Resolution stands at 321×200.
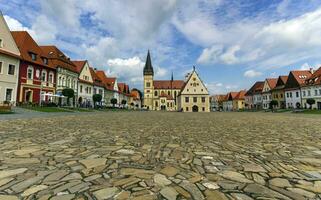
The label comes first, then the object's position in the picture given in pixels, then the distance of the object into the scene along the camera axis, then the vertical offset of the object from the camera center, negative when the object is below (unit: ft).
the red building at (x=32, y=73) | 110.83 +21.46
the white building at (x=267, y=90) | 263.29 +26.62
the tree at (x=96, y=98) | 158.20 +9.94
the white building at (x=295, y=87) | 204.03 +24.42
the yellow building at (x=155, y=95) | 374.63 +31.06
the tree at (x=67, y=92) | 119.37 +10.73
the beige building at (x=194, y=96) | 234.17 +17.03
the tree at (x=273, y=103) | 196.92 +8.18
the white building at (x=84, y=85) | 169.99 +21.96
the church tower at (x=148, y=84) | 380.37 +48.71
